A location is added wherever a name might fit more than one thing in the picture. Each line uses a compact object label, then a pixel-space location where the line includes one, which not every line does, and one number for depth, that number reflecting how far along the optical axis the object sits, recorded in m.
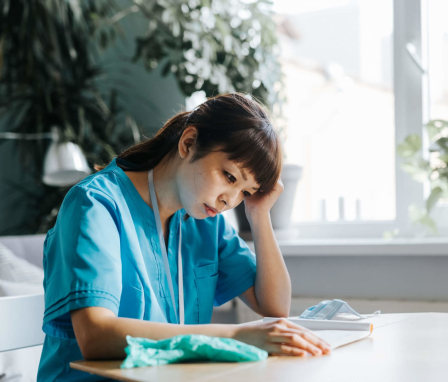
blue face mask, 1.22
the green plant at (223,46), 2.75
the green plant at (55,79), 2.95
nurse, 0.96
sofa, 1.71
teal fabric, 0.86
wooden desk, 0.79
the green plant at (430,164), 2.23
